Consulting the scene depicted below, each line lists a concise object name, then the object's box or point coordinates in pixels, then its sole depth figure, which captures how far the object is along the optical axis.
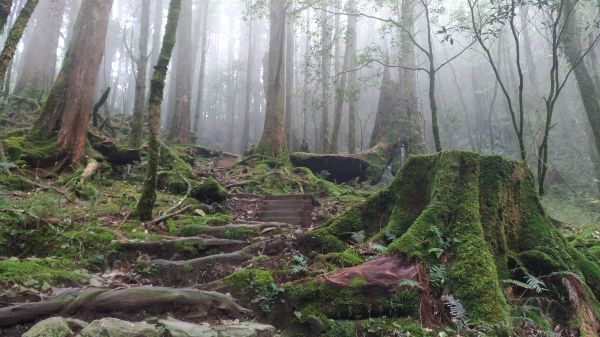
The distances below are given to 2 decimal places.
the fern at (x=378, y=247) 4.28
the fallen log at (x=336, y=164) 14.44
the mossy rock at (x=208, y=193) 9.27
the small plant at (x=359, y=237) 5.16
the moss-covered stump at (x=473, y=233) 3.77
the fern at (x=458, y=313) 3.29
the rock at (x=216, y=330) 3.31
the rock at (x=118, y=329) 3.04
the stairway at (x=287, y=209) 8.63
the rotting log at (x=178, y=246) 5.39
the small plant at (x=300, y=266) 4.24
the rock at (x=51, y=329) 2.98
